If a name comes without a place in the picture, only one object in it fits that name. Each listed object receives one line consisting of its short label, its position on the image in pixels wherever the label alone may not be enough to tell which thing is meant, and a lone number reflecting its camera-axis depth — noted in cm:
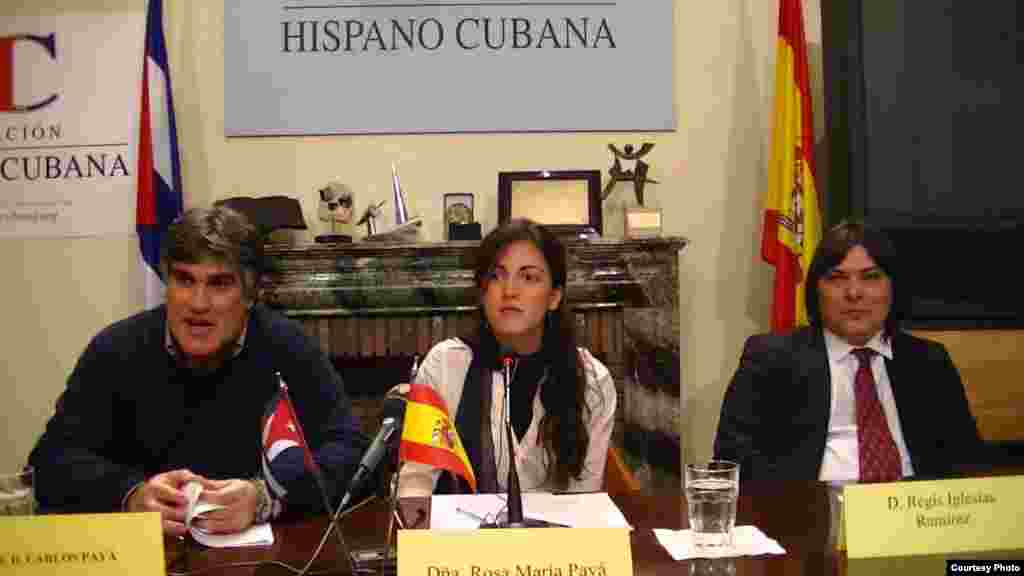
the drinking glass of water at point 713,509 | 131
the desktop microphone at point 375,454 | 125
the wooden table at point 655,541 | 123
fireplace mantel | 350
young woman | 200
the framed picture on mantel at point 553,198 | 358
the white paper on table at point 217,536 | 140
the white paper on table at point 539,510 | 145
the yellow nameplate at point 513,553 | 105
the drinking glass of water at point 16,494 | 133
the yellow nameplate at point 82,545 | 111
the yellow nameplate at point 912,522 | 123
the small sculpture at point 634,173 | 364
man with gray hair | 183
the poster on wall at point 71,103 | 376
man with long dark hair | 216
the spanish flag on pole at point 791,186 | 344
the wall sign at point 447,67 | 375
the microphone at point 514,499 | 137
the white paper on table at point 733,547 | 128
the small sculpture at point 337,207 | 365
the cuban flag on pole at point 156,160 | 351
